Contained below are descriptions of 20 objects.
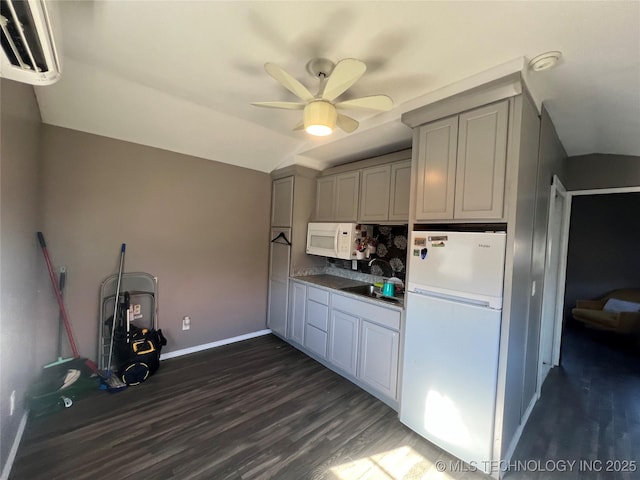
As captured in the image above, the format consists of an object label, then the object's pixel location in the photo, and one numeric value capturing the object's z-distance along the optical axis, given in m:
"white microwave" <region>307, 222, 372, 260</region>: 2.89
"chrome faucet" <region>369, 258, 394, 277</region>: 3.05
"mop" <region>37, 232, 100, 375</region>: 2.21
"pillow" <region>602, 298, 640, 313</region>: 3.83
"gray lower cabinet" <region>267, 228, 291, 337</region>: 3.48
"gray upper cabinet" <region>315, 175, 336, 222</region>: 3.33
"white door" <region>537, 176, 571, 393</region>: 2.85
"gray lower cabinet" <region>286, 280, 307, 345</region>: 3.21
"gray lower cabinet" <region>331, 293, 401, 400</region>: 2.24
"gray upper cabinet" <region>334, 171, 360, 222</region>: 3.03
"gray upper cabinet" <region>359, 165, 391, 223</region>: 2.72
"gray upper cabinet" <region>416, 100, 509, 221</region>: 1.63
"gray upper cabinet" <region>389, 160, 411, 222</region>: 2.55
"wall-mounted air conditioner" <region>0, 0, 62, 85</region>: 0.93
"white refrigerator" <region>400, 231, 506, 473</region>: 1.64
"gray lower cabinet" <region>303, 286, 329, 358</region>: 2.91
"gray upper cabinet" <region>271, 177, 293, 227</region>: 3.46
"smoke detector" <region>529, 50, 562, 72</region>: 1.41
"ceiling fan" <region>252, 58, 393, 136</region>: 1.40
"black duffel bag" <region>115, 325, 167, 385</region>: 2.40
